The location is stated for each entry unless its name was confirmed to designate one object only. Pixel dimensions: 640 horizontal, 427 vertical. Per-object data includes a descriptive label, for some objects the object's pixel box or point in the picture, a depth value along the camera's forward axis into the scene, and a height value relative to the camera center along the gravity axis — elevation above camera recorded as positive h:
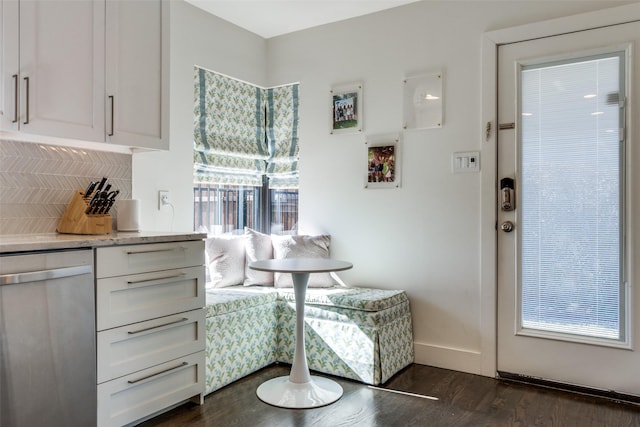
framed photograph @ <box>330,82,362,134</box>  3.35 +0.78
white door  2.50 +0.04
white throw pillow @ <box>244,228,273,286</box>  3.28 -0.25
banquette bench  2.69 -0.62
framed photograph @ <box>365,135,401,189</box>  3.20 +0.37
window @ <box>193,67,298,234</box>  3.31 +0.46
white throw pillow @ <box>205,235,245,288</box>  3.19 -0.31
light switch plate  2.89 +0.34
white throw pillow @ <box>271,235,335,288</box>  3.24 -0.24
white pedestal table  2.44 -0.90
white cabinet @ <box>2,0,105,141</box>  1.92 +0.64
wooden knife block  2.28 -0.01
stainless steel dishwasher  1.65 -0.45
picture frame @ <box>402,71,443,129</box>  3.04 +0.75
